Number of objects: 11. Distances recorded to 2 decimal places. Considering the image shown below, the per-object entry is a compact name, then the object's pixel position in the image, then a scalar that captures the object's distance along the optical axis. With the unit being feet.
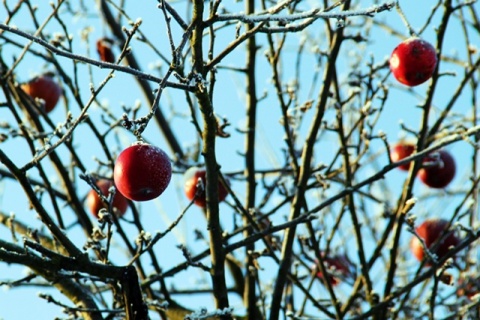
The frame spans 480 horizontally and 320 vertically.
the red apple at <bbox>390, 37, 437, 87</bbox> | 19.62
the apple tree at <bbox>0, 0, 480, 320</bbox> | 13.78
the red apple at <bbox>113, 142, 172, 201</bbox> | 13.60
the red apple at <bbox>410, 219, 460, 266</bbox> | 24.41
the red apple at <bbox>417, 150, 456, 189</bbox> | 25.91
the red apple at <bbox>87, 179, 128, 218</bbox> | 24.85
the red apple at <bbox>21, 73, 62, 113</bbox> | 28.12
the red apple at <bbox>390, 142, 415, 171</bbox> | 27.78
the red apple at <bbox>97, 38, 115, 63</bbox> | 25.82
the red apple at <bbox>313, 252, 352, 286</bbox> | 25.03
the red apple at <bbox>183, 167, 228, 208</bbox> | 20.95
